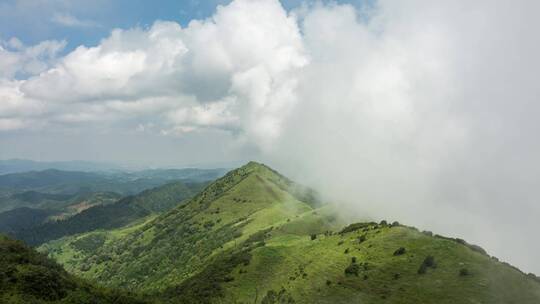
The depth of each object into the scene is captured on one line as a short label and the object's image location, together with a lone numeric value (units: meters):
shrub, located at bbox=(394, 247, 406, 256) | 110.51
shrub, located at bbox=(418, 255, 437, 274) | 97.85
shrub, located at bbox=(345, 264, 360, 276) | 105.96
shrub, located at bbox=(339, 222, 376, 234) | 154.75
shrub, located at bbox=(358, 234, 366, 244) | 128.38
